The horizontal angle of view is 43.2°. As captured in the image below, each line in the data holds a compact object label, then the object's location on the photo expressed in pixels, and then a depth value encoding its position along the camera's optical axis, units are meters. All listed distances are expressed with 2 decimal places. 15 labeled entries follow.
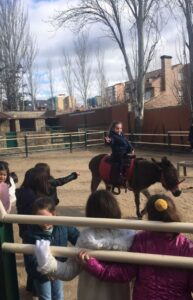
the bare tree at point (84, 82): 30.76
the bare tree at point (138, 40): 13.02
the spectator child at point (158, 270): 1.22
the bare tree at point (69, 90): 34.46
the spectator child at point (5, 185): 2.42
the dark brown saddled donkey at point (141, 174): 3.90
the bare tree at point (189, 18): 12.07
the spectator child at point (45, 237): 1.69
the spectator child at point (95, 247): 1.28
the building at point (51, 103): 39.00
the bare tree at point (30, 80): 25.88
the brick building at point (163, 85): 20.41
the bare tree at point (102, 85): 31.98
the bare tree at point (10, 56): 23.29
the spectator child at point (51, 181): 2.33
